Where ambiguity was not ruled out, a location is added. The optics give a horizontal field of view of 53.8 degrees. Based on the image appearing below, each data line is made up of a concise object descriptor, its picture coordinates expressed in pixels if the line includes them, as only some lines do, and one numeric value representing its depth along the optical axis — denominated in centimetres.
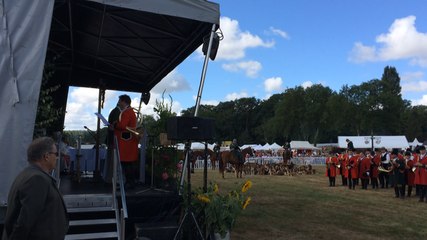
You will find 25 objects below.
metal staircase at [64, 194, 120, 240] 621
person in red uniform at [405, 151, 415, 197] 1556
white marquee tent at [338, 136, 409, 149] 4541
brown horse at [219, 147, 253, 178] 2375
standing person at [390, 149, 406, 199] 1559
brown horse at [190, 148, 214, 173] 3595
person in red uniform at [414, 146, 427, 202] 1426
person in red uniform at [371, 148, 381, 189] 1858
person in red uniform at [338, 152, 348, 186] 1899
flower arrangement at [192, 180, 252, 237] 708
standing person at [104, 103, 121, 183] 822
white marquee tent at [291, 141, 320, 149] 5900
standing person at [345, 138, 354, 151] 1988
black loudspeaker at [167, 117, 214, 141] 697
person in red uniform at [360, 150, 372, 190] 1829
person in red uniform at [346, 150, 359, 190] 1830
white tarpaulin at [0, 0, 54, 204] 585
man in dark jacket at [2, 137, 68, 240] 308
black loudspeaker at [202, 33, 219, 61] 783
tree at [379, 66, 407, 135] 8319
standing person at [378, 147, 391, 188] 1896
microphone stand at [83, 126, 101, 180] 1041
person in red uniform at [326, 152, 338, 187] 1975
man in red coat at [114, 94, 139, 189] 787
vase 715
